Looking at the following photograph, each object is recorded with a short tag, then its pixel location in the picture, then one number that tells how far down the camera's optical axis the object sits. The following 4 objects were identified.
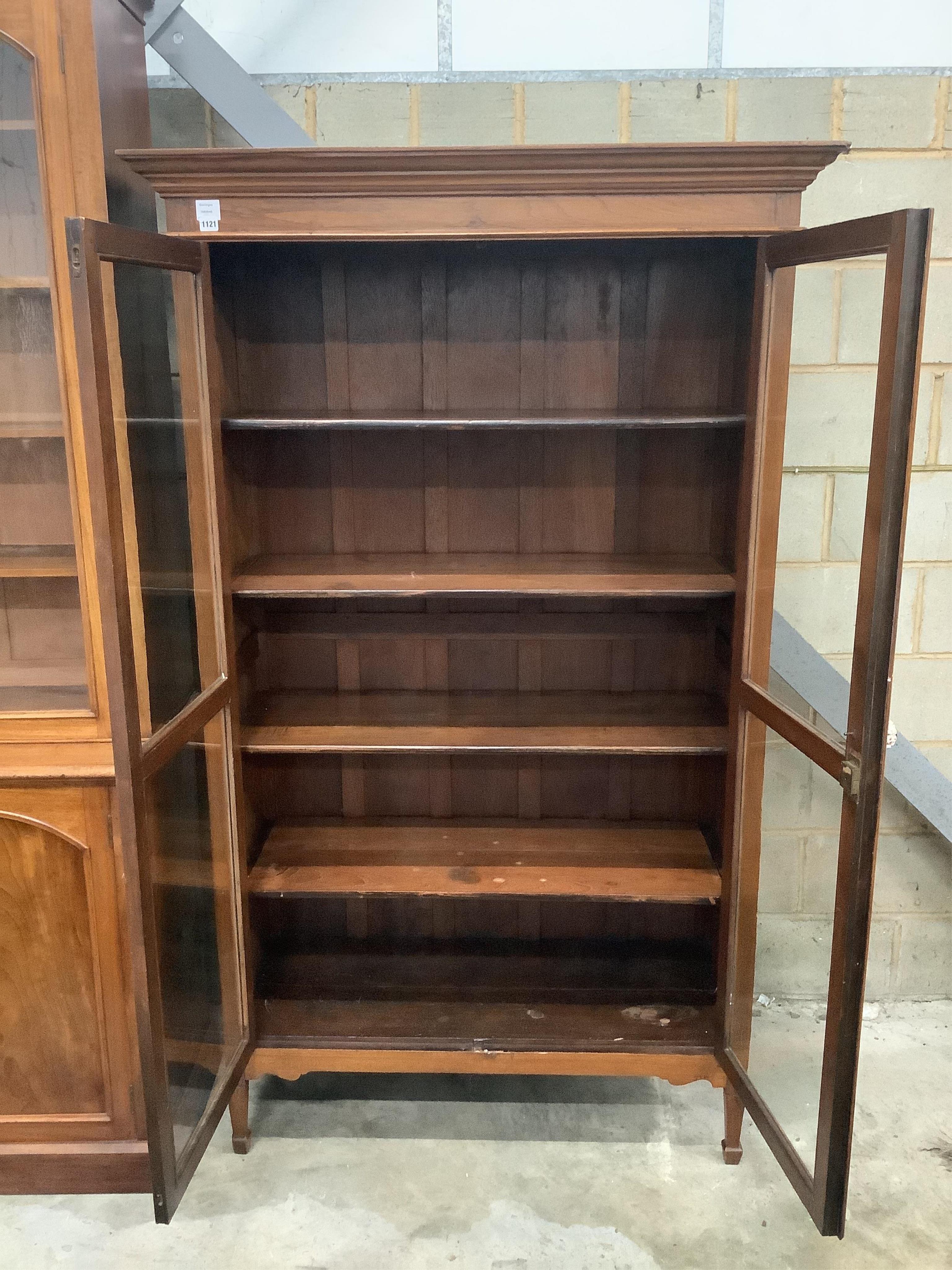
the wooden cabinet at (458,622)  1.65
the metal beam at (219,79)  1.92
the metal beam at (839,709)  1.91
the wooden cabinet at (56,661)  1.61
